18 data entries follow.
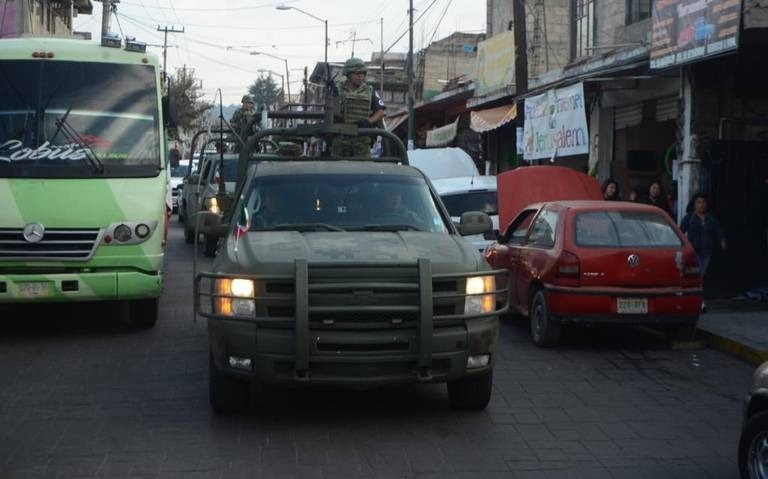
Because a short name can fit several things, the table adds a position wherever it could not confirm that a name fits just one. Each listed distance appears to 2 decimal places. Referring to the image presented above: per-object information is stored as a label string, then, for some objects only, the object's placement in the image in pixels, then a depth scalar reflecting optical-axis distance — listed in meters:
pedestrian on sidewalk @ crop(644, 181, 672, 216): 15.27
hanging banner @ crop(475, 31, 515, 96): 21.72
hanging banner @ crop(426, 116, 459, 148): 27.53
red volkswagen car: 10.07
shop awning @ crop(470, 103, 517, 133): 21.97
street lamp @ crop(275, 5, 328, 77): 40.60
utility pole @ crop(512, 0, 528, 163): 18.02
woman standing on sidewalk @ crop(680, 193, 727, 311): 13.24
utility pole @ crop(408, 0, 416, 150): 32.06
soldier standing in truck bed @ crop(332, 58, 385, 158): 11.22
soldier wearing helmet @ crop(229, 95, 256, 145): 16.68
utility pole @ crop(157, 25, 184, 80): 69.06
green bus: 9.78
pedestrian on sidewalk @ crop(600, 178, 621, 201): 16.00
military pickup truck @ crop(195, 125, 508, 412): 6.50
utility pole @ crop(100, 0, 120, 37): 35.31
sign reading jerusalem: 16.73
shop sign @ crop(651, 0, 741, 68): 11.35
